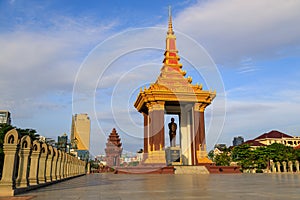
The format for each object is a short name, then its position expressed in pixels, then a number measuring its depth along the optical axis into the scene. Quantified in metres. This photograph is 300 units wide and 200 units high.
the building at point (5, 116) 87.50
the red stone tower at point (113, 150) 73.69
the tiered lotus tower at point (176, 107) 37.47
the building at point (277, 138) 105.12
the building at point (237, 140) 168.88
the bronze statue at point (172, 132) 41.59
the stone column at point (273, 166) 49.08
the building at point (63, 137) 45.78
